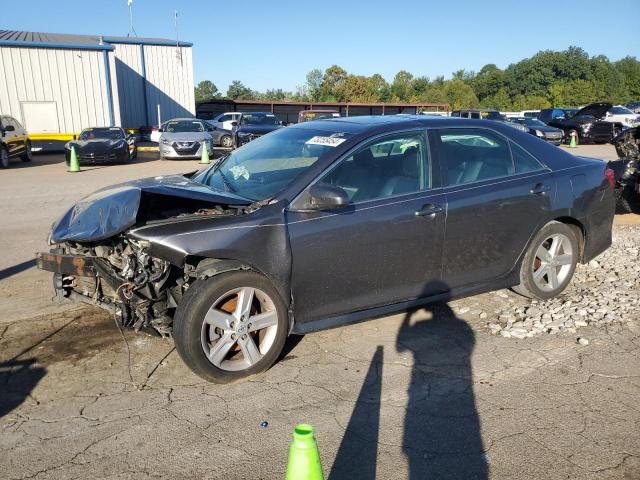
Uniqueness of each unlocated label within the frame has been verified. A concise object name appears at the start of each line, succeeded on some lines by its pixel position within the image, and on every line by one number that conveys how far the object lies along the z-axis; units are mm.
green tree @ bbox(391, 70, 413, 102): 86375
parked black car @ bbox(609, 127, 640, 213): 9109
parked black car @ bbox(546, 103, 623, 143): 25766
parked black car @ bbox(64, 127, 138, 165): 17812
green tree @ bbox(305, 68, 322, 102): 96000
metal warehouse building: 24938
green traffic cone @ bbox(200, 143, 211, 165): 18219
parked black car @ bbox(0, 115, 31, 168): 17562
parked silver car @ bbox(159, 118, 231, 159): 18688
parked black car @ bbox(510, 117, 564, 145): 23719
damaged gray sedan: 3508
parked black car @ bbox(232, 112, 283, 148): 20938
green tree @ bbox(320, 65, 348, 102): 77938
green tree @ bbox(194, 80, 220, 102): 126612
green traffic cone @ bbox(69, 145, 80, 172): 16797
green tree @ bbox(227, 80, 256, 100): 107200
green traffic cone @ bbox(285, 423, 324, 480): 1980
